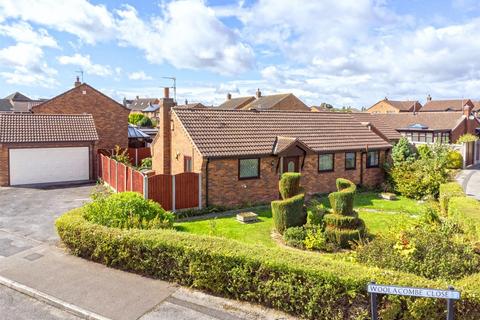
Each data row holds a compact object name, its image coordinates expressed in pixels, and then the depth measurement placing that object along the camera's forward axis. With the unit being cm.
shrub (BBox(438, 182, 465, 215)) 1584
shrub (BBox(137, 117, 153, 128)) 6197
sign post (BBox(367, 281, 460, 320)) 549
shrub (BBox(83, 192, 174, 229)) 1160
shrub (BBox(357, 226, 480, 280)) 802
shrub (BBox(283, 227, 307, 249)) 1238
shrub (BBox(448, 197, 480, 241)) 1076
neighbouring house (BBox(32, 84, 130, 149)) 3092
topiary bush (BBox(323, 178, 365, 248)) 1230
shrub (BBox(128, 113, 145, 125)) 6247
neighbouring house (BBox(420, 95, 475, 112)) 7744
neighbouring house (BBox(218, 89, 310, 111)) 5500
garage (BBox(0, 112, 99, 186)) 2314
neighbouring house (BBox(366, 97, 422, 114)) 8056
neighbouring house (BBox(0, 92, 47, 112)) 7009
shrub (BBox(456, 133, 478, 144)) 3590
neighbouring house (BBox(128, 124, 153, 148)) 3334
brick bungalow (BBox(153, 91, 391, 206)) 1756
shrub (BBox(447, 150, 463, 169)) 3089
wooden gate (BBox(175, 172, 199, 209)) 1655
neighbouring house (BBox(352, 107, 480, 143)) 4178
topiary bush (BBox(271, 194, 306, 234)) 1333
